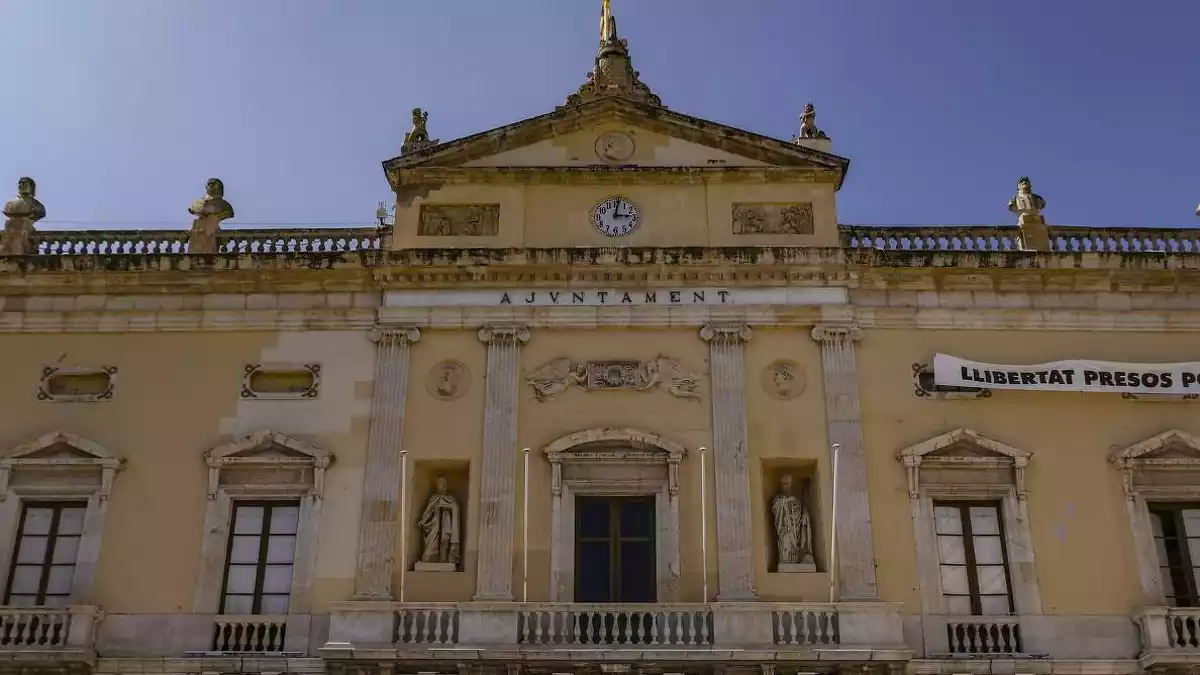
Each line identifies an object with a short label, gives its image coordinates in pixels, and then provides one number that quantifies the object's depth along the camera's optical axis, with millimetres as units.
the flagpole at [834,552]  19344
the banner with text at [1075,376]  20609
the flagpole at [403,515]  19688
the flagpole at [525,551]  19453
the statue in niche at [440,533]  19828
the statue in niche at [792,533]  19734
